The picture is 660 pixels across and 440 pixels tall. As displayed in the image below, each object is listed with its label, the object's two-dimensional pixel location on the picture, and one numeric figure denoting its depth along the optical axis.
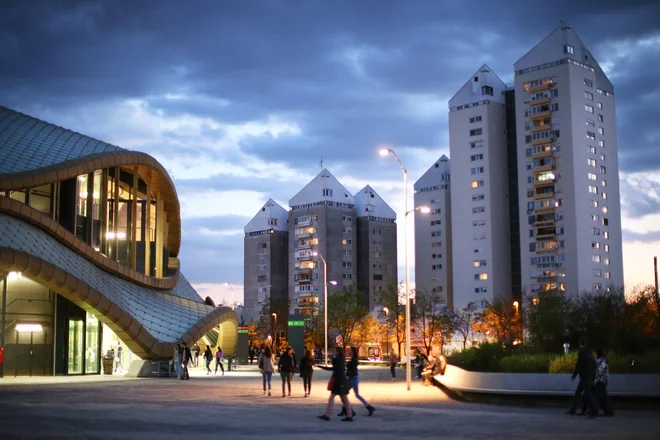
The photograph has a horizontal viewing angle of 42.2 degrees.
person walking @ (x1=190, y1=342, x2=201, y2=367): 66.62
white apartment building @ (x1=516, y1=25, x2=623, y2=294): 103.94
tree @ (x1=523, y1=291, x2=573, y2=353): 38.69
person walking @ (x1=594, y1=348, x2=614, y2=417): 21.41
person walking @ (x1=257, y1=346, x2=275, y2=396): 30.45
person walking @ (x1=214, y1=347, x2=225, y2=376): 52.47
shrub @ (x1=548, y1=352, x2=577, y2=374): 26.44
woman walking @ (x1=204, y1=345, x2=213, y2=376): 55.22
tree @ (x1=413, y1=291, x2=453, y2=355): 97.06
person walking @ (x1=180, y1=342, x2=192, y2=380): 44.78
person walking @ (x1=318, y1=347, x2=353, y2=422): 20.44
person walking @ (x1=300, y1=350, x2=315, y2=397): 29.58
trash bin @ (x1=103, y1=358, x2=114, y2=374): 51.38
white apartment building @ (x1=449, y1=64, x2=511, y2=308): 112.81
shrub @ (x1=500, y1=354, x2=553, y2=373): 27.94
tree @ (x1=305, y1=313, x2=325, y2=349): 107.38
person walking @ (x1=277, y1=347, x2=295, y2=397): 29.75
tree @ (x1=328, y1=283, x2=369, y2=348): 101.31
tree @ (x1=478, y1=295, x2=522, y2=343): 91.25
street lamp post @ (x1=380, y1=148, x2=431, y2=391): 34.94
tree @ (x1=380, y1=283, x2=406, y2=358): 99.88
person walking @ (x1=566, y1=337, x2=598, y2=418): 20.98
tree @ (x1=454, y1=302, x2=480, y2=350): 102.38
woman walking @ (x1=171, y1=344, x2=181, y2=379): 45.84
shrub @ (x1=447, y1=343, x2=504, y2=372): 32.95
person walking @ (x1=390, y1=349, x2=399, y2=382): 41.63
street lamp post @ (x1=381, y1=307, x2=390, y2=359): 98.81
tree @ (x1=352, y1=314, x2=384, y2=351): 103.62
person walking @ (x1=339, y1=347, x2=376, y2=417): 24.11
